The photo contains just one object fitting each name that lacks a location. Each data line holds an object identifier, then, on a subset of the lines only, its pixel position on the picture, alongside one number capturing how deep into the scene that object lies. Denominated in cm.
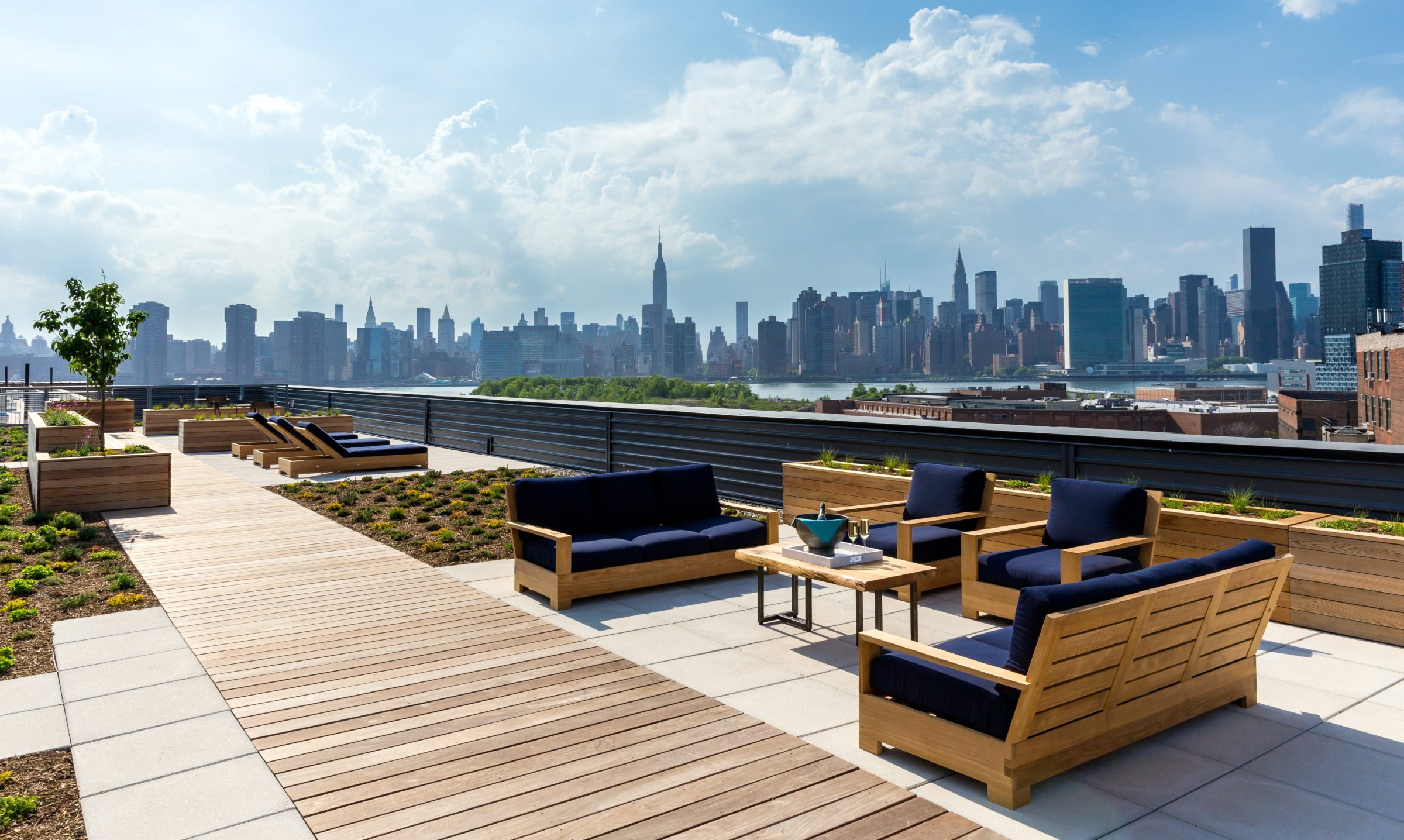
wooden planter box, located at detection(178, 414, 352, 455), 1530
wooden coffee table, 408
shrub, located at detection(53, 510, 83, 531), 777
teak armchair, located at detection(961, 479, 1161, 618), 462
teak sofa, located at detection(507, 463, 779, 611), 523
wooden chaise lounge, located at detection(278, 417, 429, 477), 1187
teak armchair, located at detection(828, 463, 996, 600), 531
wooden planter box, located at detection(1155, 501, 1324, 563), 476
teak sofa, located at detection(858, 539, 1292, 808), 267
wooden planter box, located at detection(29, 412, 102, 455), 1130
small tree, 1006
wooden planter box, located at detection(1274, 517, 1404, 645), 436
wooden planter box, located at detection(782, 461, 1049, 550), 589
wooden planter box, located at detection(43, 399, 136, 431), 1858
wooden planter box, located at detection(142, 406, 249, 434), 1836
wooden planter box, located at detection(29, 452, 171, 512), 857
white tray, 433
